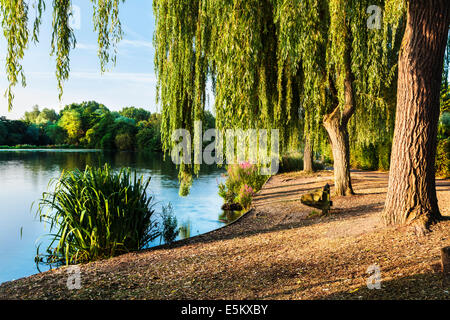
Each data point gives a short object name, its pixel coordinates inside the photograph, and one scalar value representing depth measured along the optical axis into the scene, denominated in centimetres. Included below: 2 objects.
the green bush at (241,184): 855
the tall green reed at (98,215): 418
